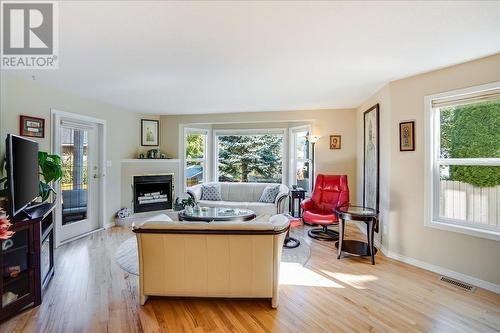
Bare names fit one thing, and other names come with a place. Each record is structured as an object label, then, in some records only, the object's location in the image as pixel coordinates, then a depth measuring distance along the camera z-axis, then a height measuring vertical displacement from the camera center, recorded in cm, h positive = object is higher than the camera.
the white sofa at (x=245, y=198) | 495 -66
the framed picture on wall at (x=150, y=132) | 562 +76
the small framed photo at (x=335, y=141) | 519 +51
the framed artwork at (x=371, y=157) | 387 +15
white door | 393 -18
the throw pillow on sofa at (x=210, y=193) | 548 -57
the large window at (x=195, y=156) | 612 +26
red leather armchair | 427 -58
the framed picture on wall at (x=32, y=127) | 323 +52
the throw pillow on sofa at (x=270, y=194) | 517 -56
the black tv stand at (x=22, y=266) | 210 -86
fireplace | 527 -55
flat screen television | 209 -5
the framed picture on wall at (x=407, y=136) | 314 +38
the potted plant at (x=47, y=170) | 313 -4
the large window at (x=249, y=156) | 614 +26
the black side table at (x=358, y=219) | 320 -74
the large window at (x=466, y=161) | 261 +6
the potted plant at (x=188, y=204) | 414 -61
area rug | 310 -118
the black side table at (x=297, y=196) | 532 -61
